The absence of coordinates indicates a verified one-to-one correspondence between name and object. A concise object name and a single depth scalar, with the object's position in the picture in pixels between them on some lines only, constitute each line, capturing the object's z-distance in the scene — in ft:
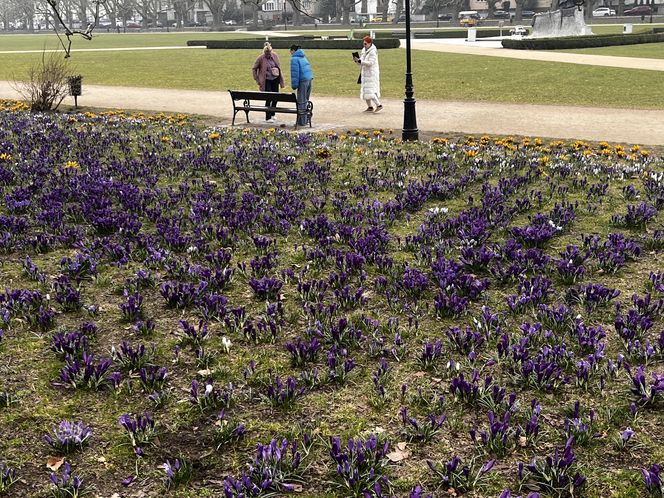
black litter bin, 60.70
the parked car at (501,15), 335.67
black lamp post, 41.75
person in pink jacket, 52.42
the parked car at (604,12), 305.53
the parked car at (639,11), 293.78
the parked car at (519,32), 177.72
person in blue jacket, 48.44
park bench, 47.88
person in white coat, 53.62
